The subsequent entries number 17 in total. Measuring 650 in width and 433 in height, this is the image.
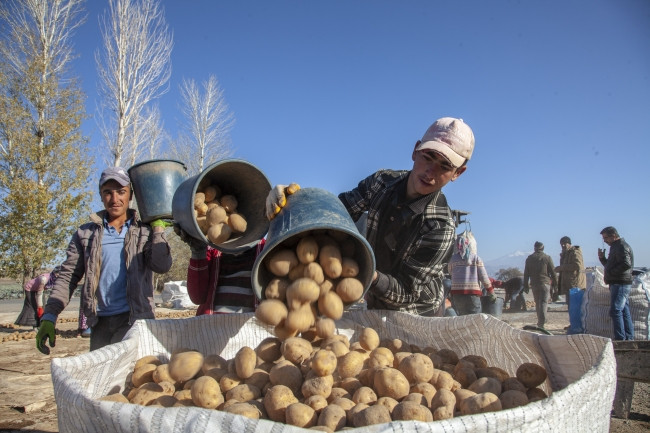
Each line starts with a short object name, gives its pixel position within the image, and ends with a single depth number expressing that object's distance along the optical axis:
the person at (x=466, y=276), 7.71
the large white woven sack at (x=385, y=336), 1.11
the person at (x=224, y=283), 2.83
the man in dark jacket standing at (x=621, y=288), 6.39
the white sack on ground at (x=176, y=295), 13.94
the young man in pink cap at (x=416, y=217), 2.34
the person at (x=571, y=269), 9.12
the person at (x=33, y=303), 8.94
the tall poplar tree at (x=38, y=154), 14.98
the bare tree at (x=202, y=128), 24.17
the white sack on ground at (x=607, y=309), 6.66
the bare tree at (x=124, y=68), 18.78
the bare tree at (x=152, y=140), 21.34
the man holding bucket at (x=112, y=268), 3.04
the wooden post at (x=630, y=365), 3.49
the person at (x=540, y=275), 8.70
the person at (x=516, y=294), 12.51
